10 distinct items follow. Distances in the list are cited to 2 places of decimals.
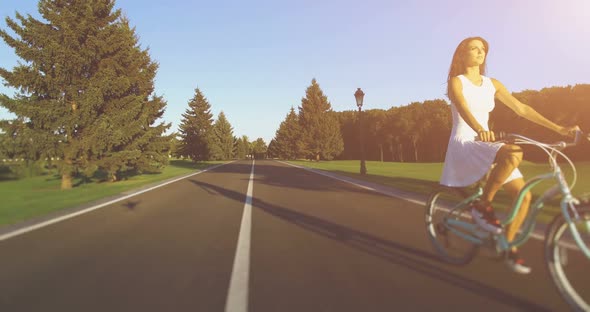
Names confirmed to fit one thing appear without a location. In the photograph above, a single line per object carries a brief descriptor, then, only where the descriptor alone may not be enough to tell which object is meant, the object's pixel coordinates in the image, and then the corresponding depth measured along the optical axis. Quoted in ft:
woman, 10.89
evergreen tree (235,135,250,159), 443.73
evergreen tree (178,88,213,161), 194.29
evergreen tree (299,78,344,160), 218.18
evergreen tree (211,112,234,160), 291.58
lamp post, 70.33
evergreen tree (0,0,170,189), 53.16
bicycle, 8.90
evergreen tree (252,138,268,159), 600.35
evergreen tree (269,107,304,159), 226.79
